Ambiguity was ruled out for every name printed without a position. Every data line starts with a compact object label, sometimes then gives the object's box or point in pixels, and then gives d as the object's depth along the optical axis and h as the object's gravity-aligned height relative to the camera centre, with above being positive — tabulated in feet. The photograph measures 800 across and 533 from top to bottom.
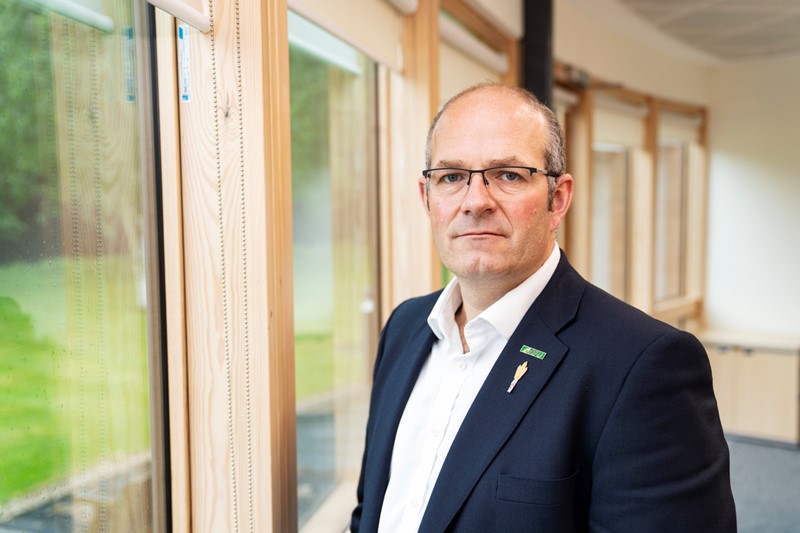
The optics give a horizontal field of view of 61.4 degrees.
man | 3.61 -1.02
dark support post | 12.81 +3.23
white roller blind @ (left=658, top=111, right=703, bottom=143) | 20.59 +2.79
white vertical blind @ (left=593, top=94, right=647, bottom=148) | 17.56 +2.60
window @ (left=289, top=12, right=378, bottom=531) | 7.75 -0.45
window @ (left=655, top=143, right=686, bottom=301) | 21.76 -0.18
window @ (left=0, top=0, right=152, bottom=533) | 3.60 -0.35
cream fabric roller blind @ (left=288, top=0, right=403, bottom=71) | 5.82 +1.96
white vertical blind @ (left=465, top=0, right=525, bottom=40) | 10.71 +3.47
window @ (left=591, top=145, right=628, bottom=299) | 18.61 -0.07
